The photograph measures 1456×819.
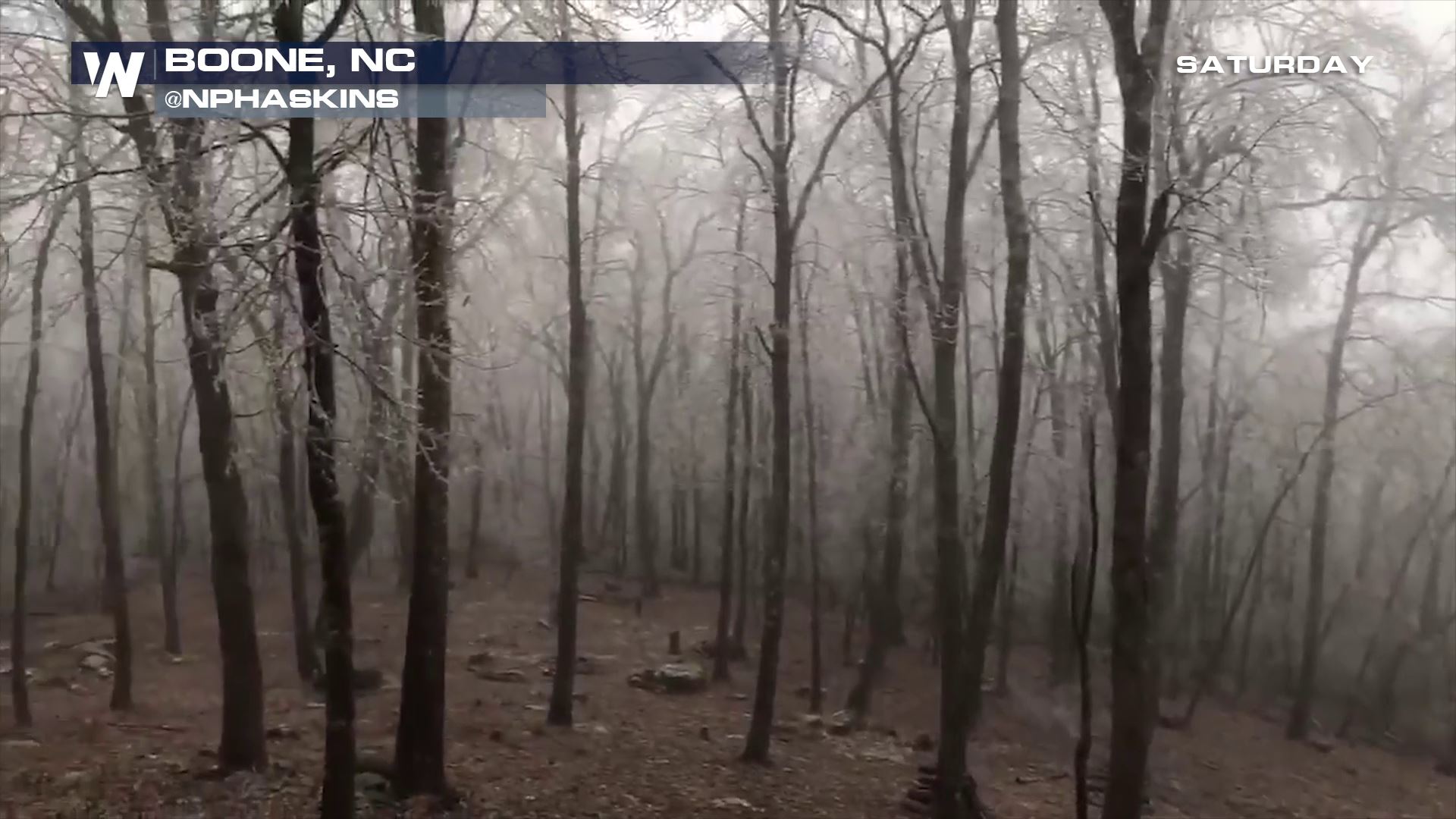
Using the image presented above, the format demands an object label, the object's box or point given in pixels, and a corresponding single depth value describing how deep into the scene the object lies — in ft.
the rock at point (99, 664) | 51.10
